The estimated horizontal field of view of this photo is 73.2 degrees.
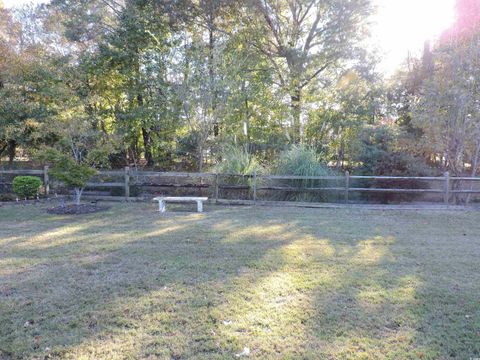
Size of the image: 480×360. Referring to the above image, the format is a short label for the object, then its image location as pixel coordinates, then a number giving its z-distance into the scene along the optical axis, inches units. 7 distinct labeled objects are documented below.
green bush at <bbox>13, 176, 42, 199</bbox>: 353.9
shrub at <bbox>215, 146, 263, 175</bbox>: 375.2
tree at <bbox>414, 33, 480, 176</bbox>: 352.5
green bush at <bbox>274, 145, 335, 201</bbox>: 367.2
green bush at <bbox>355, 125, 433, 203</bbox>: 405.7
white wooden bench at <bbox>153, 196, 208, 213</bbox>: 312.0
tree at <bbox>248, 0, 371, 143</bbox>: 498.0
